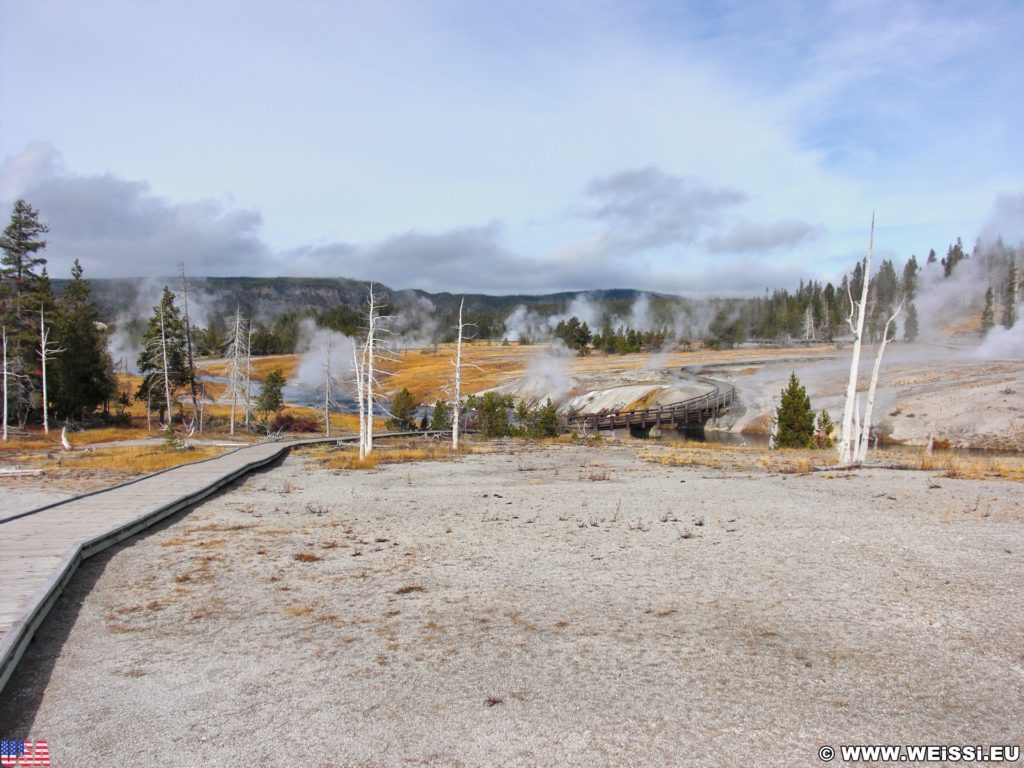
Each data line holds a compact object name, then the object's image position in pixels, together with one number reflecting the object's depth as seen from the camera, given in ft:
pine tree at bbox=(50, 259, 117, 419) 171.42
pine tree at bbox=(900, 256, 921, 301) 454.60
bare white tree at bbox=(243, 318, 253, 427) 176.55
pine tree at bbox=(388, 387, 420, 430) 198.18
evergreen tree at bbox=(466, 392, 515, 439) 168.96
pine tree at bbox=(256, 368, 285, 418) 195.31
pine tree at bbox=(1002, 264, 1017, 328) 362.74
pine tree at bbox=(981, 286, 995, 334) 367.21
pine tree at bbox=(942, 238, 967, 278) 536.46
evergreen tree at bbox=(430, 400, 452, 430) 175.94
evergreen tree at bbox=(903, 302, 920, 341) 390.42
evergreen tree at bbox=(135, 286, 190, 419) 170.07
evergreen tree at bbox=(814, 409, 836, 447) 133.49
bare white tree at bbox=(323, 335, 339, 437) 166.20
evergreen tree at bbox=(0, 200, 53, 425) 160.15
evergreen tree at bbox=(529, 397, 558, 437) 161.17
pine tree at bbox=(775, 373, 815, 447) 128.67
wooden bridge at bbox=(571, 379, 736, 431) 186.19
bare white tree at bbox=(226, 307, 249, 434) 172.65
